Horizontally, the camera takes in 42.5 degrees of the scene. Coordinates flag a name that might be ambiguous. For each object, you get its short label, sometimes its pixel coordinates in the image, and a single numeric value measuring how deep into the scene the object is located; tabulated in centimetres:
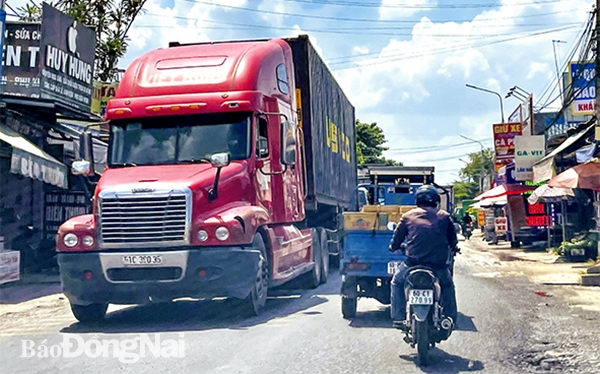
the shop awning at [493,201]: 3559
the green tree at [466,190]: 10962
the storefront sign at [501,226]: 3719
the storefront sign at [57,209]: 1944
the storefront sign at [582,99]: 3458
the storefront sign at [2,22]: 1476
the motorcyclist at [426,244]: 768
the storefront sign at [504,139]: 4059
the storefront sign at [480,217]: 5313
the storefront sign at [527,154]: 2884
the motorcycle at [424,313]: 718
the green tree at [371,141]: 7912
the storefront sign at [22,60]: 1834
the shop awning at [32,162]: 1490
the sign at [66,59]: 1864
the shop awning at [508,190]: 3347
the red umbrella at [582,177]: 1769
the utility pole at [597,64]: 1827
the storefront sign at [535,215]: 3319
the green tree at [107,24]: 2912
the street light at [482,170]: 8719
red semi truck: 996
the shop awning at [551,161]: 2192
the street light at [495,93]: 4841
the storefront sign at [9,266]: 1520
